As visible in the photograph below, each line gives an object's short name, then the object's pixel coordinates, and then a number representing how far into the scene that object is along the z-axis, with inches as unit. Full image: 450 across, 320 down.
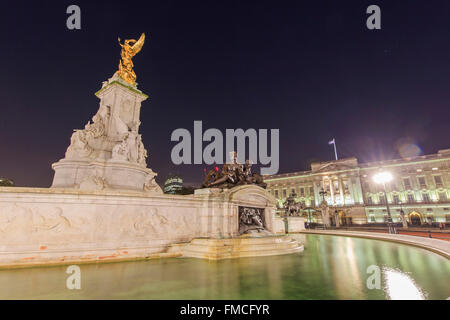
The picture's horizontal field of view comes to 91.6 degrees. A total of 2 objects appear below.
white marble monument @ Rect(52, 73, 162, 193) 414.6
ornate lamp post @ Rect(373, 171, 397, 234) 788.9
